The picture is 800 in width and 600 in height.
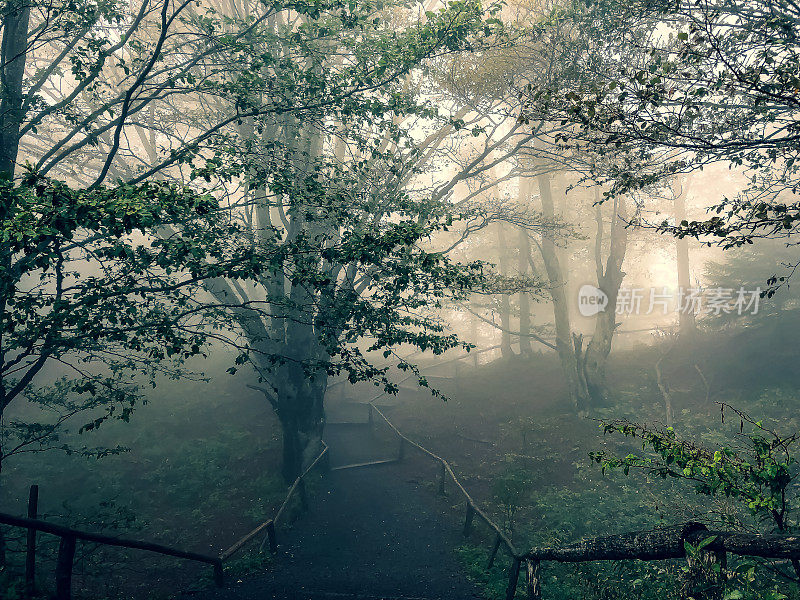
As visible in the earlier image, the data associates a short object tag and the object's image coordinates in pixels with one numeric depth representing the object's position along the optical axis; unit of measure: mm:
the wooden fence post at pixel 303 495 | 11906
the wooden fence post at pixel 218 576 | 7674
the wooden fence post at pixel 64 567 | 5105
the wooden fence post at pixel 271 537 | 9656
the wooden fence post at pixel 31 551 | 5366
